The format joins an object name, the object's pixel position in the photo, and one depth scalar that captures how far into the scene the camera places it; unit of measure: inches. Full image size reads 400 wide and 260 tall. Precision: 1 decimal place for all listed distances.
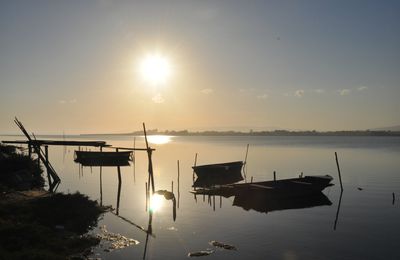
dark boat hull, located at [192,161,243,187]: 1692.5
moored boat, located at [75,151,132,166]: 1544.0
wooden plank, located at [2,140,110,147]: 1401.3
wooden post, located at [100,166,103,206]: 1254.2
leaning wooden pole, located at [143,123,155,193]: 1243.5
